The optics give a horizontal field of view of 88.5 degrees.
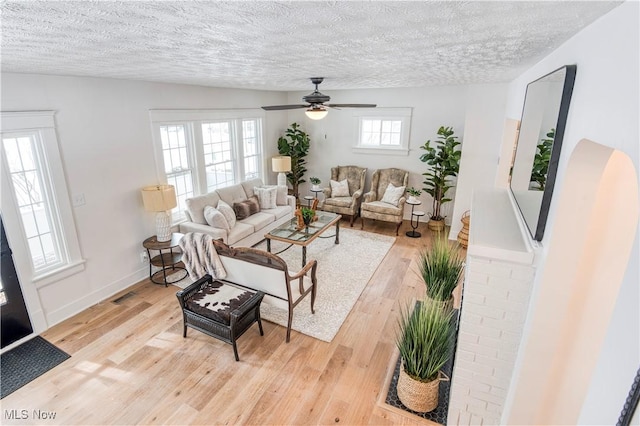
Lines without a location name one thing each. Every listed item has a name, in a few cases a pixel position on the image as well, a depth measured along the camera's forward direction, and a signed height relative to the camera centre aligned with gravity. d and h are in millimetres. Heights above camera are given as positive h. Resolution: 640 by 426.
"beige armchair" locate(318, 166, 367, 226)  6343 -1430
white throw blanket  3312 -1357
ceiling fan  3746 +169
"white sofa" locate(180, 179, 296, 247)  4668 -1502
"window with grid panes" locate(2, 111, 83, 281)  3045 -710
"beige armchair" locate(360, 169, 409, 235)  5945 -1453
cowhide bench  2973 -1685
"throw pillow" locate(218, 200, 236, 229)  4832 -1333
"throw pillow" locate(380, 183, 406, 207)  6186 -1334
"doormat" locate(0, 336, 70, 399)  2747 -2121
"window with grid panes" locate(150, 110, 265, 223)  4621 -448
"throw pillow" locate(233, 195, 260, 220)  5289 -1391
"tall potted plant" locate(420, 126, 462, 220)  5527 -670
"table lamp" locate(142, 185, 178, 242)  4035 -1016
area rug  3531 -2033
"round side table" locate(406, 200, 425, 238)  5828 -1929
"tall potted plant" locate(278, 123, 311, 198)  6996 -568
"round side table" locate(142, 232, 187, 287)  4141 -1764
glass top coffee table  4504 -1563
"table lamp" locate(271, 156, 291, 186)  6457 -855
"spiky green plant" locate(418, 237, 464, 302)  2965 -1331
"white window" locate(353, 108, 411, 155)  6336 -174
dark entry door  3090 -1718
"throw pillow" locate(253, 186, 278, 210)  5816 -1313
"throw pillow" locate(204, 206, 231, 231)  4609 -1347
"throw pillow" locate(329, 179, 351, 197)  6664 -1333
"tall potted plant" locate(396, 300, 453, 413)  2285 -1618
